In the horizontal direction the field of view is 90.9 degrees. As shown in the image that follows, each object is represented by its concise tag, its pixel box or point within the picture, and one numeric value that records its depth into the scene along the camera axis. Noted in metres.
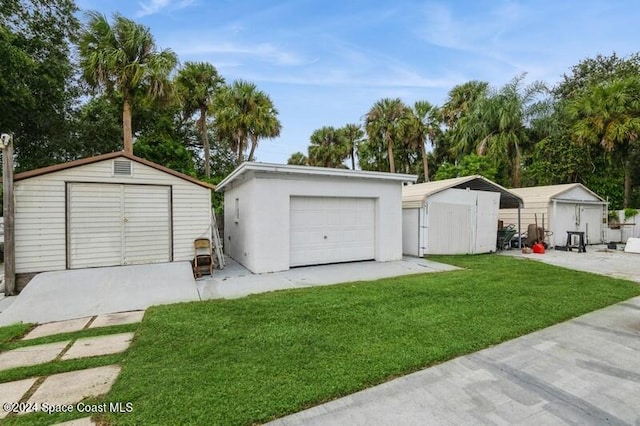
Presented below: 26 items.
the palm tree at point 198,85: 16.16
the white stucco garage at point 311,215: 7.49
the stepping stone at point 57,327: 4.05
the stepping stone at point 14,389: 2.57
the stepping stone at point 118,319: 4.38
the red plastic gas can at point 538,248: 11.52
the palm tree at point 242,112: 16.73
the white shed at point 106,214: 6.44
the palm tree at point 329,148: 25.78
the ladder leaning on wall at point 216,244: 8.20
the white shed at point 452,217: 10.33
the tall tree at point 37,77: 10.04
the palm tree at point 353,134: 26.17
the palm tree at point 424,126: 22.00
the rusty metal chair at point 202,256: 7.36
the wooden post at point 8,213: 6.00
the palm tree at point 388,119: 21.86
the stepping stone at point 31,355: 3.20
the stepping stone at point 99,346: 3.40
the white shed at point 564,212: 13.09
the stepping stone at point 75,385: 2.56
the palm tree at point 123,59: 10.43
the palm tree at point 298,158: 29.43
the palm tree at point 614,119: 14.85
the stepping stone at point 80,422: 2.22
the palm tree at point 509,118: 18.03
